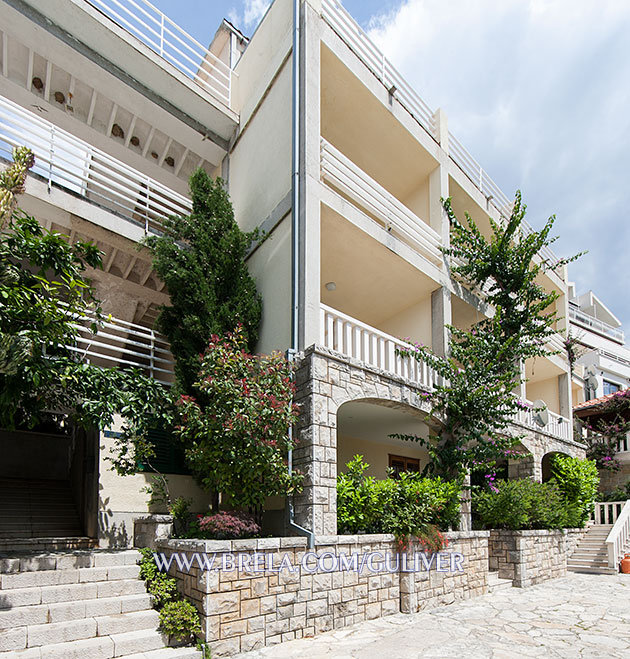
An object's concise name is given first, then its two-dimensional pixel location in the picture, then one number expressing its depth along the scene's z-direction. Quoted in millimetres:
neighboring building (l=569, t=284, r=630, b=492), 19406
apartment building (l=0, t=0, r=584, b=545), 8695
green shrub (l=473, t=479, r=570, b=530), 11742
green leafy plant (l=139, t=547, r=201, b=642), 5961
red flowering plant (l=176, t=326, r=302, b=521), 7145
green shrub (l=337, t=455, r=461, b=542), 8211
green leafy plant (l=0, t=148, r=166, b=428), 5988
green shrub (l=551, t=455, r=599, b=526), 15438
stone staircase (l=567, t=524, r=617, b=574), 13523
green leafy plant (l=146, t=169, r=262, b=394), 8805
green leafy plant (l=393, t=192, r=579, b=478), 10352
